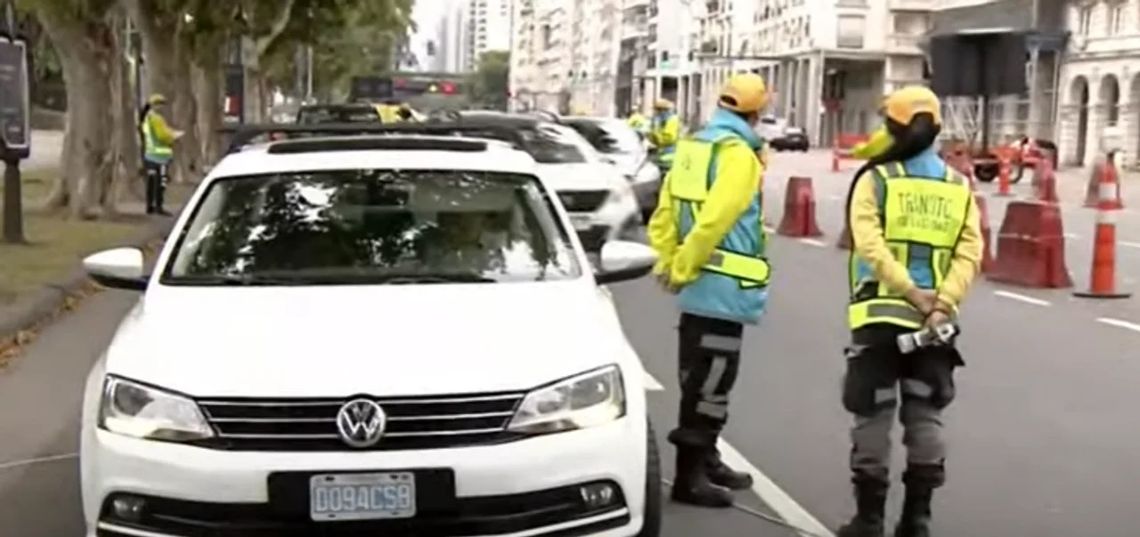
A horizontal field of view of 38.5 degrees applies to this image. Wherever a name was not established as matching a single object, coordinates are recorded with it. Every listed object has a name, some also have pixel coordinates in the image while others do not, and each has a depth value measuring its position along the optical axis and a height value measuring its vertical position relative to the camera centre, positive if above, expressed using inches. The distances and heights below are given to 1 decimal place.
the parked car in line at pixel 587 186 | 682.8 -46.9
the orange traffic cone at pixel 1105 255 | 589.6 -60.3
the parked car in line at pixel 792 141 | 3054.6 -111.3
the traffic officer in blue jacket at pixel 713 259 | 258.5 -28.9
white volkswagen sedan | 192.9 -41.3
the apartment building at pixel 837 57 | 3720.5 +59.5
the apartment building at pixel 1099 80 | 2329.0 +14.6
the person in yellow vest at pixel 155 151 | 923.4 -48.8
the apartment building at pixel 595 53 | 6501.0 +101.1
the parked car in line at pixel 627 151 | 904.3 -43.9
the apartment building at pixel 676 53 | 4741.6 +79.3
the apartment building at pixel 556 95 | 6308.6 -85.0
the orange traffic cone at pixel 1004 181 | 1423.5 -83.7
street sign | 687.7 -14.7
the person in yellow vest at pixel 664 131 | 1010.7 -33.5
